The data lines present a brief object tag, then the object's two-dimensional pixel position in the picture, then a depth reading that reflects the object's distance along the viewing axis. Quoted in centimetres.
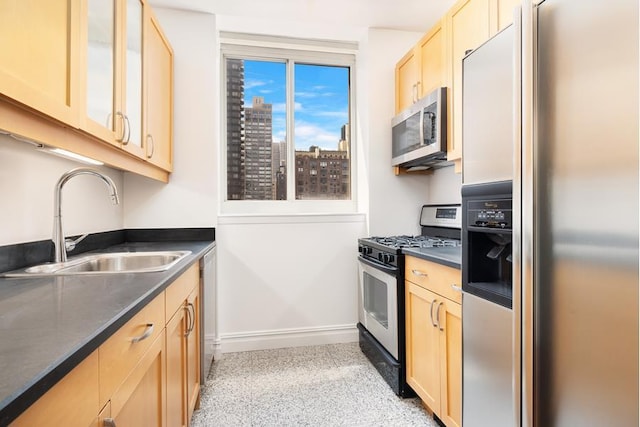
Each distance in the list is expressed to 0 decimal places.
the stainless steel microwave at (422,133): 205
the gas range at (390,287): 198
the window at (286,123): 292
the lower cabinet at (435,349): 152
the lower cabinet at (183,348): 125
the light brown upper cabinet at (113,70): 122
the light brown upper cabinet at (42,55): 83
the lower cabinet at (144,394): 77
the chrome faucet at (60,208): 142
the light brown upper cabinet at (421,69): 213
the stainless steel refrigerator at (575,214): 75
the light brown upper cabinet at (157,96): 190
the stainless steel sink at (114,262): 142
